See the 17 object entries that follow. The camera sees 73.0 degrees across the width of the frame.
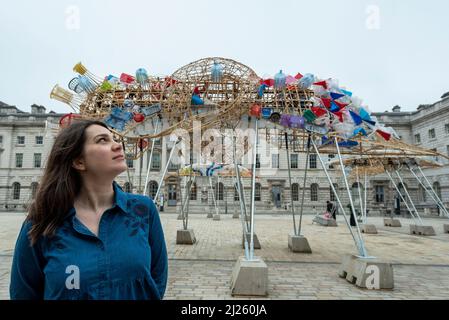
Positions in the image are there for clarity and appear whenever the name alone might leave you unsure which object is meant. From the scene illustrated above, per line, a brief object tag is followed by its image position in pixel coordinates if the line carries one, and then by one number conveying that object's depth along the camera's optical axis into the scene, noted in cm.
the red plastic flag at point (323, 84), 876
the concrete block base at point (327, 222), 2386
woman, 185
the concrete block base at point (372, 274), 698
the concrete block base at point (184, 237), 1293
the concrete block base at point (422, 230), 1834
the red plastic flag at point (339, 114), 855
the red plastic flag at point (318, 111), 840
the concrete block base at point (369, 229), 1906
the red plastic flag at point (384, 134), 993
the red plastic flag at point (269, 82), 866
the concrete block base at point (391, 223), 2395
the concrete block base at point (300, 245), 1148
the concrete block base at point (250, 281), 634
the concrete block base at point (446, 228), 2056
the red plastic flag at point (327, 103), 846
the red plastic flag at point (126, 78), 959
